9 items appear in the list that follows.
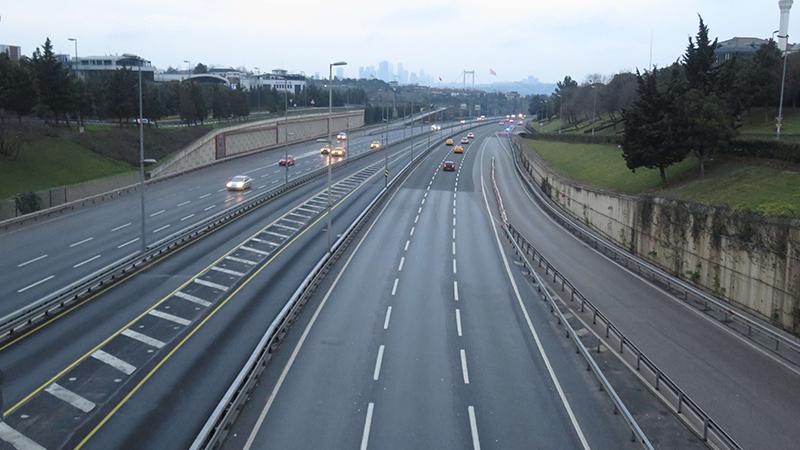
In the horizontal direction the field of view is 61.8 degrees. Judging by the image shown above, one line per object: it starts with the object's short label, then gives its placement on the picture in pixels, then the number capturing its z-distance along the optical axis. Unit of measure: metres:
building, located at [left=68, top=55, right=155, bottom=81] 153.19
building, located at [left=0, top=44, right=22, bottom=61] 112.26
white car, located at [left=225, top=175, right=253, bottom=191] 59.97
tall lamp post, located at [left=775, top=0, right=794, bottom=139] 70.81
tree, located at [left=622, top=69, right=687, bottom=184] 41.16
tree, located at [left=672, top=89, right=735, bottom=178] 38.75
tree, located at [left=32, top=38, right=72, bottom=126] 66.69
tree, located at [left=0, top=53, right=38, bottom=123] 60.81
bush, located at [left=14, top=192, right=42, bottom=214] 43.38
